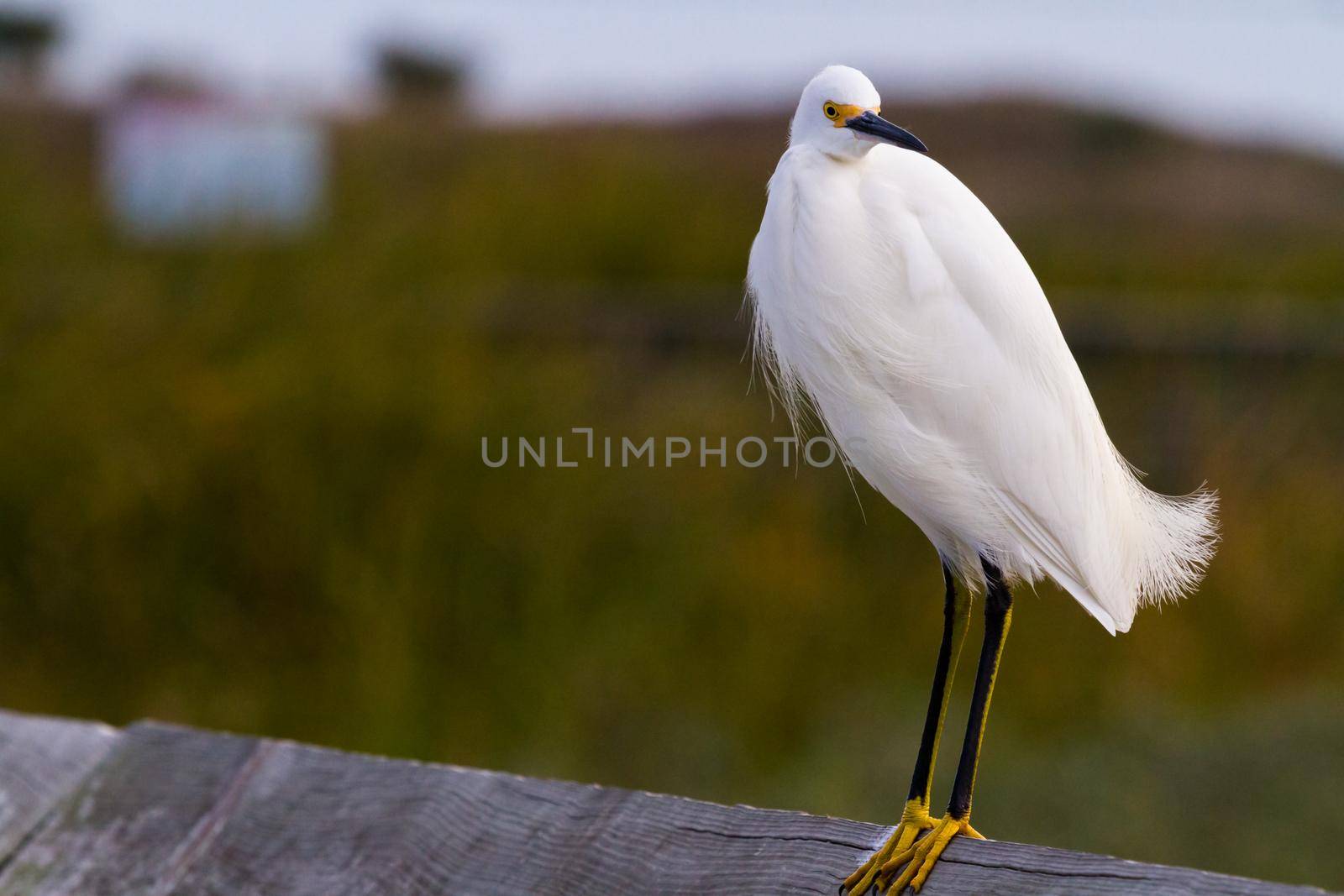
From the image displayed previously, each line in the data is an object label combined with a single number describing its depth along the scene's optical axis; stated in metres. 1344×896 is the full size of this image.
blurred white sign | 23.30
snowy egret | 12.12
